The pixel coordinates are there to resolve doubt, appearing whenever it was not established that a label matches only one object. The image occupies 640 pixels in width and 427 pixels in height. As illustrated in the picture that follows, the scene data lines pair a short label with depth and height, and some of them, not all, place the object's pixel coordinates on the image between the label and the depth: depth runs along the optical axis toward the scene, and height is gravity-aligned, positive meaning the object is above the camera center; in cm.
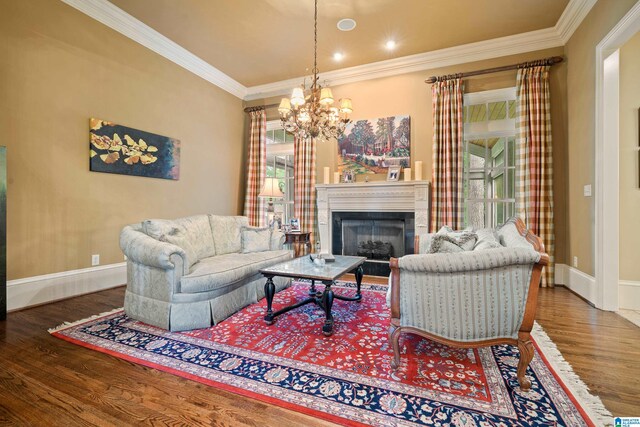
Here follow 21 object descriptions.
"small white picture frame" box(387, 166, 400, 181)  473 +65
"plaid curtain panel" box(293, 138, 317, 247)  532 +54
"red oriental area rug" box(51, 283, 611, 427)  150 -101
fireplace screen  477 -41
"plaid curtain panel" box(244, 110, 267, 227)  573 +90
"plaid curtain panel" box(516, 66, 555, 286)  395 +74
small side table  488 -46
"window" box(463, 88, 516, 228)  445 +87
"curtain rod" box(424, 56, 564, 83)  393 +206
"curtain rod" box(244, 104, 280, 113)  573 +209
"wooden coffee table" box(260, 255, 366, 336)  243 -52
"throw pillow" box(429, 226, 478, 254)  233 -24
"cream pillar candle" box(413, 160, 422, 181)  459 +65
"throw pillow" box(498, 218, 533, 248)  200 -18
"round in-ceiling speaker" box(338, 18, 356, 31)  371 +244
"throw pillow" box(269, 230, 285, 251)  396 -36
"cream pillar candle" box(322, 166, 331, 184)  516 +70
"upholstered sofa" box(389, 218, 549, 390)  169 -50
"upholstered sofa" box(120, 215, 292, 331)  249 -57
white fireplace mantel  448 +23
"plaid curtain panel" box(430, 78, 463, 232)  438 +87
